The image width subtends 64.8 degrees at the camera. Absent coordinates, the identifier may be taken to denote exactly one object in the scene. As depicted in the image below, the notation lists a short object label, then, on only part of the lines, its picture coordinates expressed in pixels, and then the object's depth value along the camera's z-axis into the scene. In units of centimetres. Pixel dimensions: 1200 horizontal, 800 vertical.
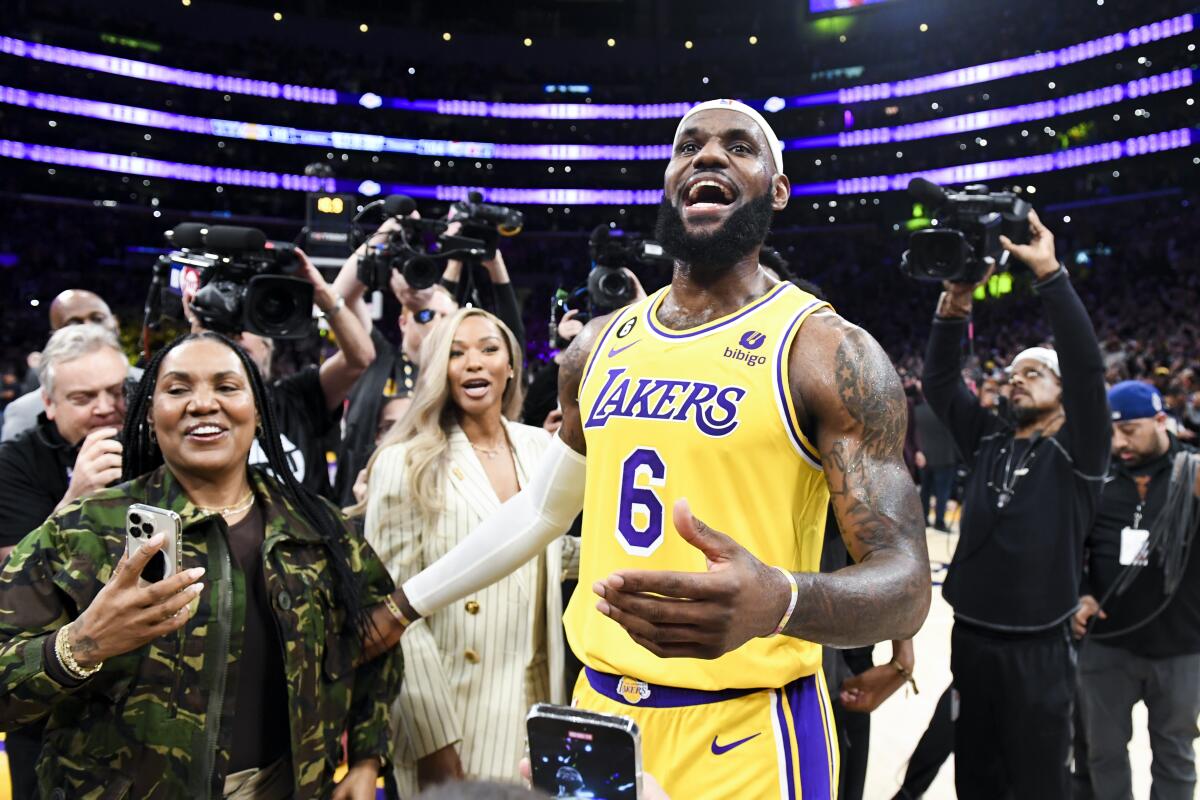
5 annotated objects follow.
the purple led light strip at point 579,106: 2422
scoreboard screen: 2897
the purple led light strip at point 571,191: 2469
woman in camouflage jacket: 175
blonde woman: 266
